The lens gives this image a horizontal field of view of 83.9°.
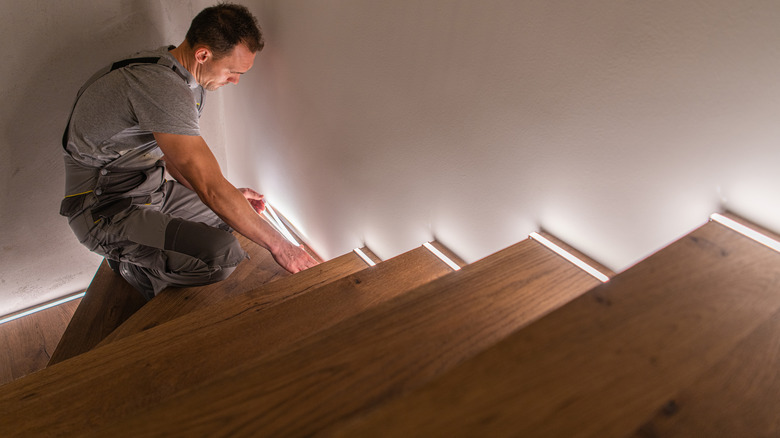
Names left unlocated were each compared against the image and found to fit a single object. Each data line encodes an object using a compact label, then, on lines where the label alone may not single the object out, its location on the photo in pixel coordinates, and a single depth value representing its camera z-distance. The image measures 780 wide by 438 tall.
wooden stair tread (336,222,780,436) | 0.47
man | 1.63
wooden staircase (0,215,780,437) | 0.48
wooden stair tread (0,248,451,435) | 0.89
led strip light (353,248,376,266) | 1.86
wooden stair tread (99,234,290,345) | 1.76
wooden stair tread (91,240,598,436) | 0.53
